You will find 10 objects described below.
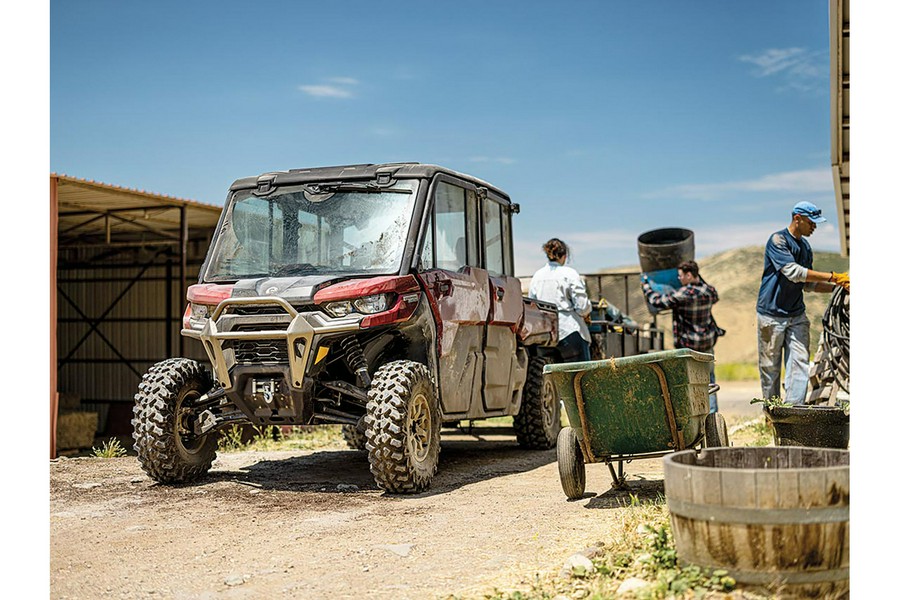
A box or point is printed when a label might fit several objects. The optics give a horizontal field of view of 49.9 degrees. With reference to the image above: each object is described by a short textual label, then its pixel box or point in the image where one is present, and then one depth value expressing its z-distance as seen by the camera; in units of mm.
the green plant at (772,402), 6835
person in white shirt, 10680
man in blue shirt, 9102
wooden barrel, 3883
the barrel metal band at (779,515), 3879
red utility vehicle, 7223
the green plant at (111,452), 10727
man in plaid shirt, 9914
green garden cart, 6207
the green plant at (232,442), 11188
